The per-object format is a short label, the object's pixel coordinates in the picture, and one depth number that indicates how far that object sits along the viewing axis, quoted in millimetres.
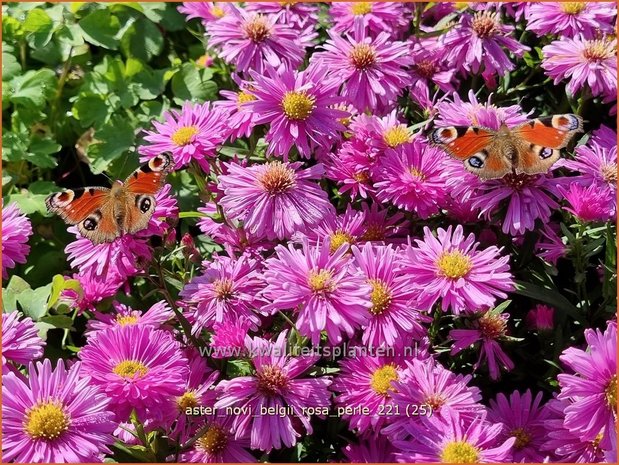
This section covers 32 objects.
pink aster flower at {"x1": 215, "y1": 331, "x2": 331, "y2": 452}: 332
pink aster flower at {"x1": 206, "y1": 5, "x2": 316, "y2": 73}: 432
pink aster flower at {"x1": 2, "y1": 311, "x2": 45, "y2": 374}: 343
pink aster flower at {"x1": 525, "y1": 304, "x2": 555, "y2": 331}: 359
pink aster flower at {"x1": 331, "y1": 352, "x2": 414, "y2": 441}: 333
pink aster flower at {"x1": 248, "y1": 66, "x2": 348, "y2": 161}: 380
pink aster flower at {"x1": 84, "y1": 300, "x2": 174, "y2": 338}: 369
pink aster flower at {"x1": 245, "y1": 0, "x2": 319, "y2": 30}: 460
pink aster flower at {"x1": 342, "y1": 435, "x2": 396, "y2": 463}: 334
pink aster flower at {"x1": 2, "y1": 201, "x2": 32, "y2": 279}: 372
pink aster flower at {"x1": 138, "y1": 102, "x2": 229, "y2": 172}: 391
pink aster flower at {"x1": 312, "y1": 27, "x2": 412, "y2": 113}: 413
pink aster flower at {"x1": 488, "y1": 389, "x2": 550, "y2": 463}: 339
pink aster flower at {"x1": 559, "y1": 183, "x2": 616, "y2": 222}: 354
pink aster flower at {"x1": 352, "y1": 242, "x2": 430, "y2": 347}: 339
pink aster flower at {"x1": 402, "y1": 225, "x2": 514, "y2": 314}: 338
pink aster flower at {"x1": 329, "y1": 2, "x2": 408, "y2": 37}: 453
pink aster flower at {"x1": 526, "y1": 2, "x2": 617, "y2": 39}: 434
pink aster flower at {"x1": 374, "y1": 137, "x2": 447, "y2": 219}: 373
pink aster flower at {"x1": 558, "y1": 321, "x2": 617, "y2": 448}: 317
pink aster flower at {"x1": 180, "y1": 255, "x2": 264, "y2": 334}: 358
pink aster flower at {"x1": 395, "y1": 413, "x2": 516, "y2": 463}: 315
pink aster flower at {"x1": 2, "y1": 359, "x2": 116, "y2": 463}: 312
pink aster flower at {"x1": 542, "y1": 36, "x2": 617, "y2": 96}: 406
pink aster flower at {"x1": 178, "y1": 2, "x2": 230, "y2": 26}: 480
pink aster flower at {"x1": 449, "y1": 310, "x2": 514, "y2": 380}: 349
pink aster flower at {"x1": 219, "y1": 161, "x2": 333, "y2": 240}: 363
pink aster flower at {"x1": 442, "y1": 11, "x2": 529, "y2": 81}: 428
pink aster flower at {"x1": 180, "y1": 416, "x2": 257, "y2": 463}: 339
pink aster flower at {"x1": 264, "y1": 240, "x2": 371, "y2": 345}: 325
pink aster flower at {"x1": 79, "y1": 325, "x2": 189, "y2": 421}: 323
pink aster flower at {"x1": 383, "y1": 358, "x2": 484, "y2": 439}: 330
